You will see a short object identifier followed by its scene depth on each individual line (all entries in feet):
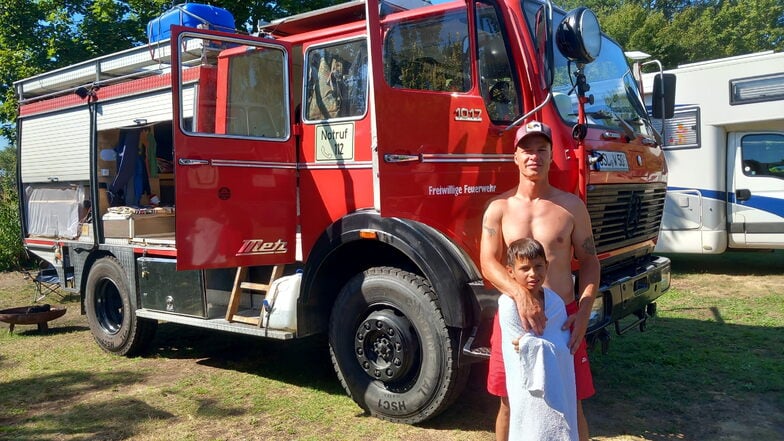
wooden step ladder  16.49
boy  8.98
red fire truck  13.23
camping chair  24.97
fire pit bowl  23.09
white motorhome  30.32
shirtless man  9.85
